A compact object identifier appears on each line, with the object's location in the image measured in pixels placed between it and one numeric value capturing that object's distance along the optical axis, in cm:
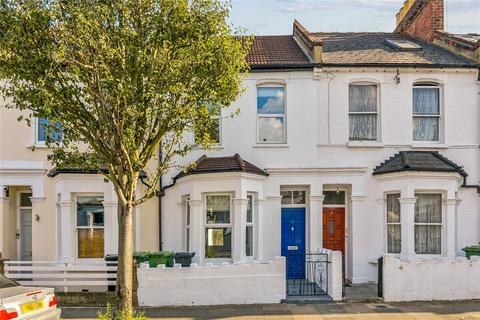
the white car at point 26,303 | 743
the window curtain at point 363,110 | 1518
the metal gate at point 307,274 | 1289
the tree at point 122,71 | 771
